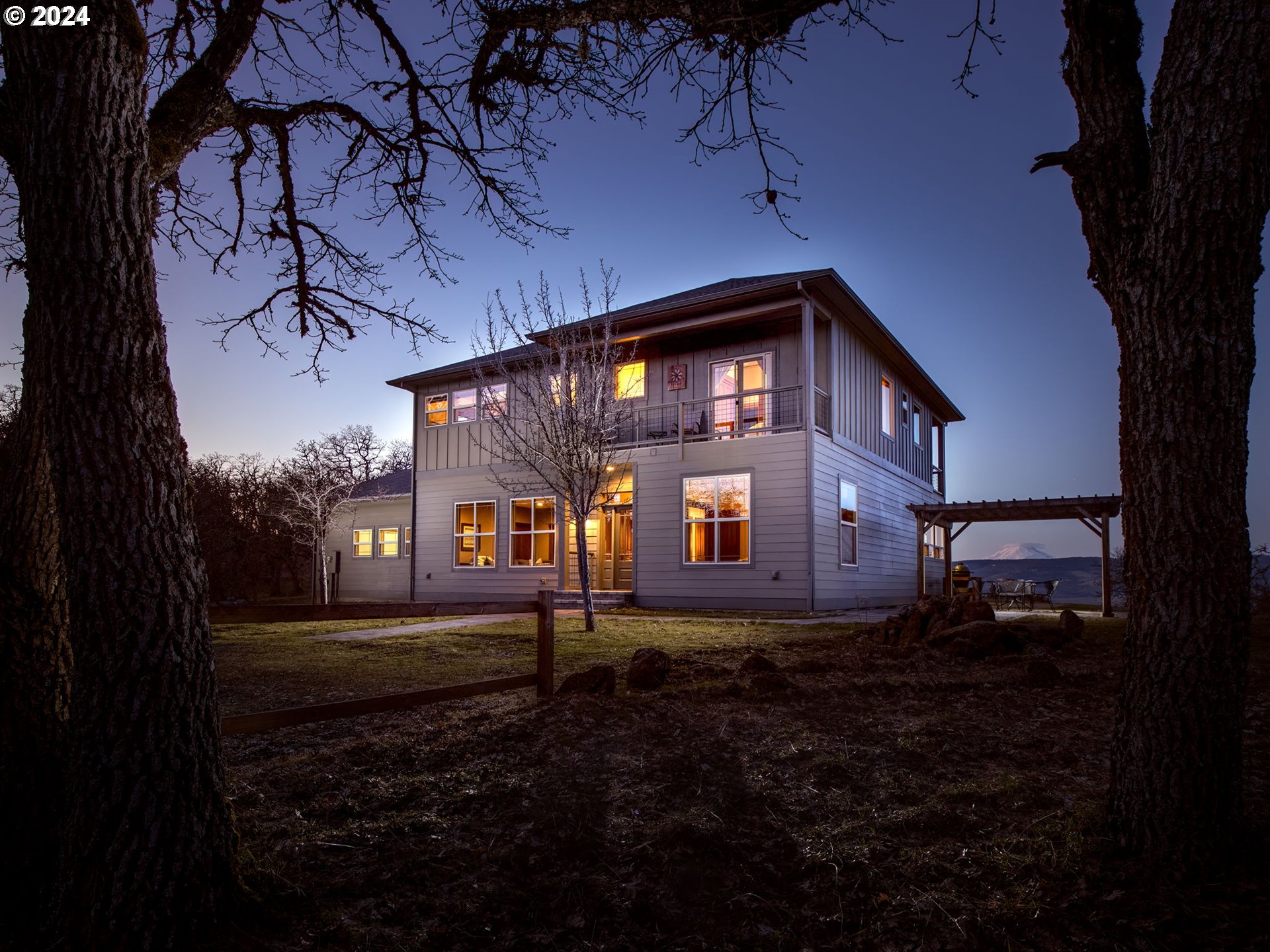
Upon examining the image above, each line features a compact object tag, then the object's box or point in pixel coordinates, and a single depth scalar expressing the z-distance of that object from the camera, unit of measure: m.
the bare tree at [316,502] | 21.53
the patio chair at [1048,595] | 19.41
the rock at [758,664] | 6.02
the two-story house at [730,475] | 14.34
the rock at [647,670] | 5.63
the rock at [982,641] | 7.36
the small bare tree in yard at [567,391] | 11.11
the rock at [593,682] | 5.27
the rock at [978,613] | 8.66
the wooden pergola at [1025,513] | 14.71
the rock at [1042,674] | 5.75
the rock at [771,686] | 5.36
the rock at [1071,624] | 8.91
